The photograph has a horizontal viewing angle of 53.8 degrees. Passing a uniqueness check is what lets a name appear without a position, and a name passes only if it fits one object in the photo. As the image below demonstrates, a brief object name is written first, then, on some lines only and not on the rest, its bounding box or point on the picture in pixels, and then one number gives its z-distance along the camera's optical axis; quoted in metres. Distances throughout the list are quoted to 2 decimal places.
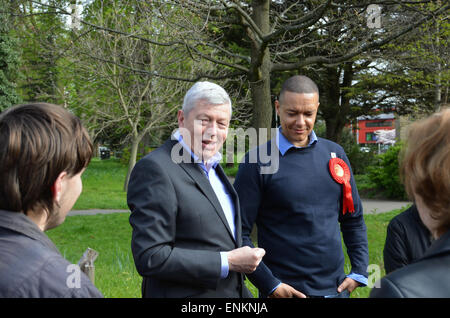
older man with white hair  2.01
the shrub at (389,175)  15.03
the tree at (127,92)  13.30
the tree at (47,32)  7.12
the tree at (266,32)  6.36
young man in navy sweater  2.65
